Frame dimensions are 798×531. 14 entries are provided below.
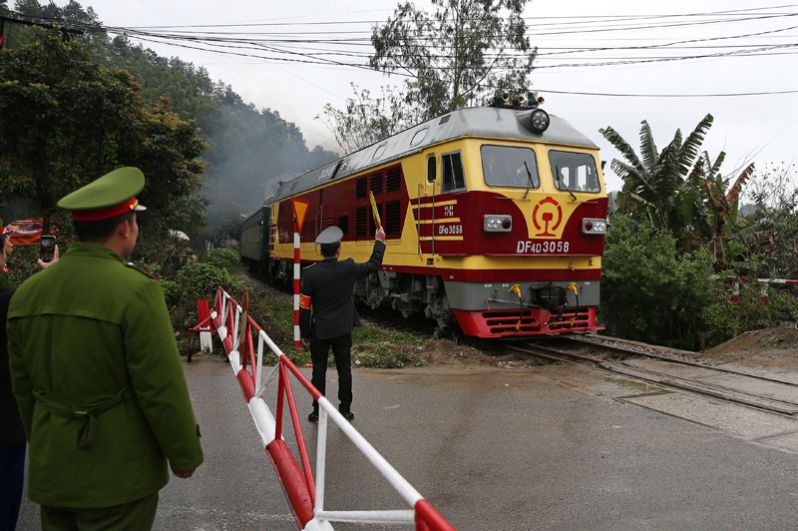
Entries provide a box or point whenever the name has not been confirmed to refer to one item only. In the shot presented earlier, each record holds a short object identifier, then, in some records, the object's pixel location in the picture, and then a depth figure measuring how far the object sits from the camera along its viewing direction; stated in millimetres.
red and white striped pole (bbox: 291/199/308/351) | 9844
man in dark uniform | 5938
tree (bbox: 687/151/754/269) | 15172
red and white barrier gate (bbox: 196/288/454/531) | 2180
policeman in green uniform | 2283
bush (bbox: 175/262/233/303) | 12156
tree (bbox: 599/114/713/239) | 15352
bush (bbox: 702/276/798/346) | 11335
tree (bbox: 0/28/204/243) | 17281
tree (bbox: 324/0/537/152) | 27156
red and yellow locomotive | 9711
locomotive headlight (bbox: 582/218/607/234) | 10281
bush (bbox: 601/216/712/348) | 12242
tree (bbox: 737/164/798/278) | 13781
